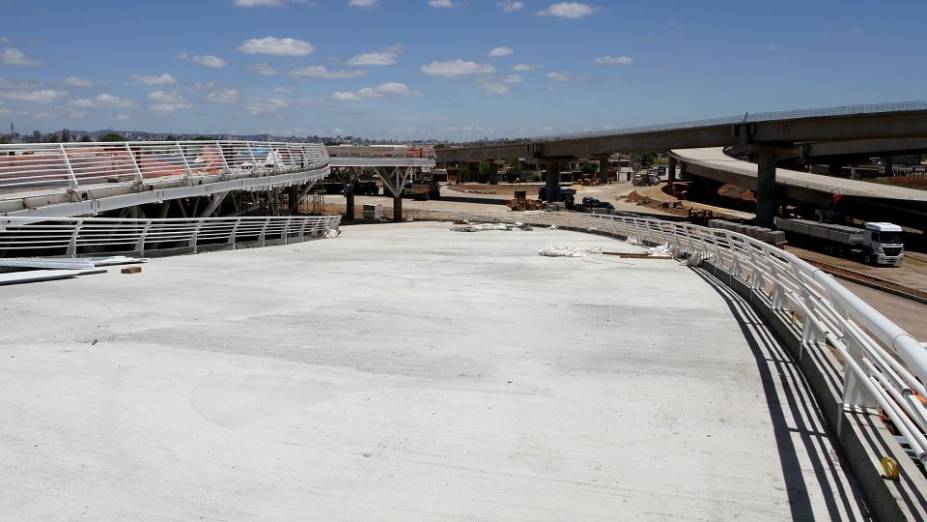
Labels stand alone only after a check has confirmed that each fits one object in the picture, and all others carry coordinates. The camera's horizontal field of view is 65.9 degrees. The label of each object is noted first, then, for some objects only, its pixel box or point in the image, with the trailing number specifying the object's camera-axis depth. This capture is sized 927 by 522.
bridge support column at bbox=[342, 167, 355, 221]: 63.00
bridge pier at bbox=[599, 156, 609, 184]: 144.62
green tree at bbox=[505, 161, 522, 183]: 162.38
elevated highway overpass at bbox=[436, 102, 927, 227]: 51.00
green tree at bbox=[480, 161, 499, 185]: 140.50
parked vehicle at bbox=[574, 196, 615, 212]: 71.20
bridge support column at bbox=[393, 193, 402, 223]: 61.84
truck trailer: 38.50
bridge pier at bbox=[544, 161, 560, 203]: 85.19
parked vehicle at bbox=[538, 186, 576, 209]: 79.52
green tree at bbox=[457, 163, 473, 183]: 157.12
